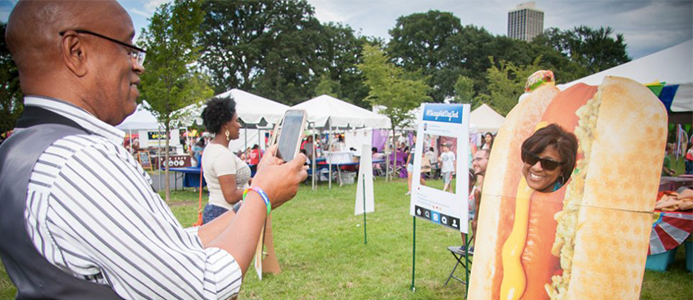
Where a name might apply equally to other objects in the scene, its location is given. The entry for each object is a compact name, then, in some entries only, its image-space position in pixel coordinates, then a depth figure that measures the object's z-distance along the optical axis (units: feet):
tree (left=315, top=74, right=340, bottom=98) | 102.05
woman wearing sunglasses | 8.43
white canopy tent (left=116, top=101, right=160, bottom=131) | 52.37
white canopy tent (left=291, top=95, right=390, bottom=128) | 45.37
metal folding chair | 16.00
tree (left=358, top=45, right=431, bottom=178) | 58.59
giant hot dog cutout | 7.36
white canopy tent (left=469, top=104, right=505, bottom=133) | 65.87
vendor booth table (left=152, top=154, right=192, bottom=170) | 45.09
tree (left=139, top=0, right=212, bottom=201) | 31.73
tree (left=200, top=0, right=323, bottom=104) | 122.42
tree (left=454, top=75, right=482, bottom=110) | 97.86
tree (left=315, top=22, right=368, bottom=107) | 133.90
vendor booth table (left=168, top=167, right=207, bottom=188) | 40.46
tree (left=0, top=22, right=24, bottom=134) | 25.85
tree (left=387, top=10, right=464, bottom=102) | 153.17
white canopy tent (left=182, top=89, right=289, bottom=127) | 40.33
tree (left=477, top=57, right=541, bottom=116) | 80.48
